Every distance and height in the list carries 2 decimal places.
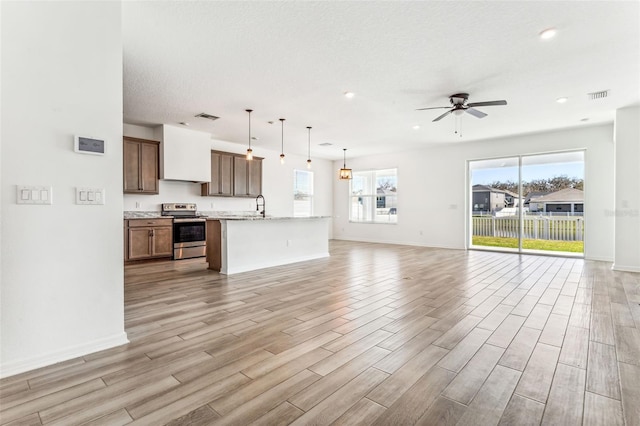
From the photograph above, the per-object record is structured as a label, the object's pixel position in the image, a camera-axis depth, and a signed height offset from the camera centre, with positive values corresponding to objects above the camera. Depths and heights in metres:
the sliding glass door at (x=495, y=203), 7.77 +0.19
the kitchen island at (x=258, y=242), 5.20 -0.58
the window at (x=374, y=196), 9.82 +0.47
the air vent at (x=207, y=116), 5.72 +1.79
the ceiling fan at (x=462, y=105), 4.65 +1.61
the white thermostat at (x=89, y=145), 2.31 +0.51
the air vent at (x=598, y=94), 4.64 +1.77
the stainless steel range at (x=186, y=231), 6.73 -0.45
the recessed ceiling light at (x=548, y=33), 3.00 +1.75
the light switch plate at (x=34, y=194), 2.10 +0.12
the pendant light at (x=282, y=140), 6.16 +1.79
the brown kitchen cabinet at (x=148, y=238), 6.07 -0.57
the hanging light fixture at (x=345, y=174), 8.12 +0.96
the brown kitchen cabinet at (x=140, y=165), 6.18 +0.94
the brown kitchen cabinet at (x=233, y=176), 7.51 +0.89
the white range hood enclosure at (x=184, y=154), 6.57 +1.26
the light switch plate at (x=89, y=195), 2.33 +0.12
